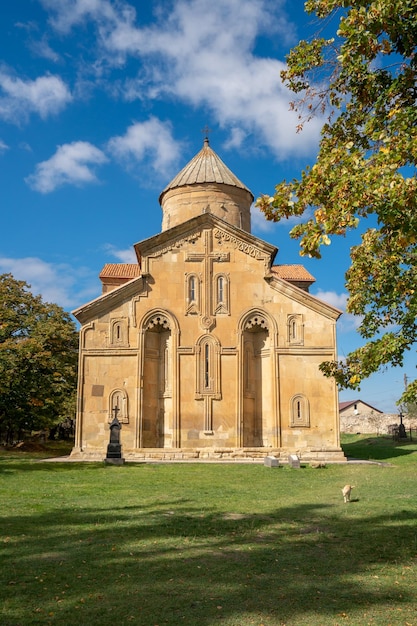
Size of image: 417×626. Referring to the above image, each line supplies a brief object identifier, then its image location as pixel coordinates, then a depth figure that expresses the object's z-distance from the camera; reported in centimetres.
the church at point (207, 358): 2067
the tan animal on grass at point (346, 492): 1079
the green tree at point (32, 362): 2406
